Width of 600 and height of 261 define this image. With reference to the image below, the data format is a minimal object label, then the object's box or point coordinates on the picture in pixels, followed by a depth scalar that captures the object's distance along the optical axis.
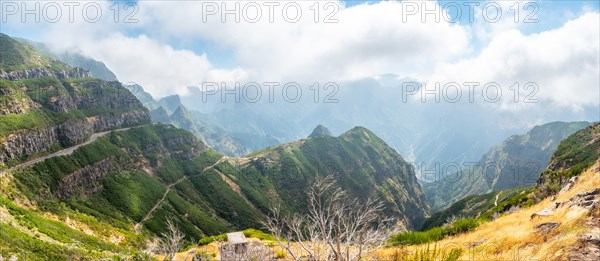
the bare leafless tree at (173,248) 29.01
